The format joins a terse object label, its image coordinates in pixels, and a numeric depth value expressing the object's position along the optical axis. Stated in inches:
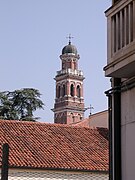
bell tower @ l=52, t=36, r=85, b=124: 3981.3
